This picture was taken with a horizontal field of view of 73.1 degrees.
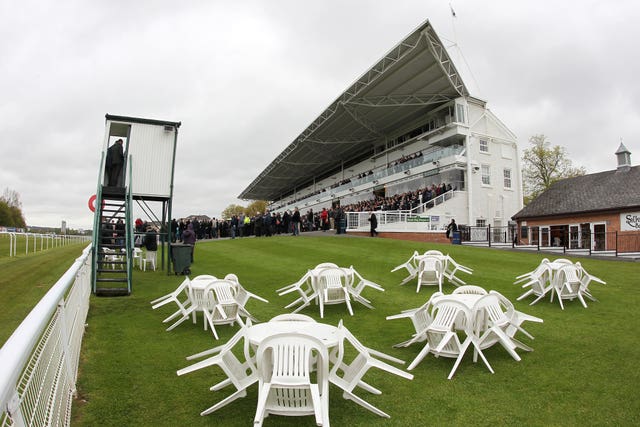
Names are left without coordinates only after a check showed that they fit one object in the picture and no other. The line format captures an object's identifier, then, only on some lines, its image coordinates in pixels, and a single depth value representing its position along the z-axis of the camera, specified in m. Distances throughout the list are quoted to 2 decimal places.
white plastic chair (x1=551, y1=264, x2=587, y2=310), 8.41
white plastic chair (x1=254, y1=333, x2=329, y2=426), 3.48
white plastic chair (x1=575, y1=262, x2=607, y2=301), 8.62
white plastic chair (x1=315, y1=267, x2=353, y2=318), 7.88
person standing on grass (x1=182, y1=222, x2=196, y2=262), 14.34
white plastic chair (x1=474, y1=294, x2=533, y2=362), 5.21
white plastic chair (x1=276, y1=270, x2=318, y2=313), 7.96
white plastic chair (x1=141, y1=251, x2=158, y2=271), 14.26
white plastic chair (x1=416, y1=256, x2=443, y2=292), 10.09
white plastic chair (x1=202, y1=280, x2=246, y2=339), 6.66
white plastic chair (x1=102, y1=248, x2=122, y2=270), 15.52
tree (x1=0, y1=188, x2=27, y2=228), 79.94
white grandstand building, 29.92
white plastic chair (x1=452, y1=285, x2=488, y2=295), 6.42
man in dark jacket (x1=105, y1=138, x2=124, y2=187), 12.27
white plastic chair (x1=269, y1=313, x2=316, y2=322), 4.61
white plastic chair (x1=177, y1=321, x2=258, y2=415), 3.95
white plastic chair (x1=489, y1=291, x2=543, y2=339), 5.73
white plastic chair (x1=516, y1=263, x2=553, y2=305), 8.59
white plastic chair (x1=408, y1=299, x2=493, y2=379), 5.08
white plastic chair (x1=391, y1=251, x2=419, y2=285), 10.49
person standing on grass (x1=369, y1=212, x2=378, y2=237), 25.17
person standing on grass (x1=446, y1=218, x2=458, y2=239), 25.50
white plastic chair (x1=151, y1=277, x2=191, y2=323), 6.92
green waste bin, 12.84
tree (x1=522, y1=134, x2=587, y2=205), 47.59
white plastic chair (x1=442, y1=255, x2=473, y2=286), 10.47
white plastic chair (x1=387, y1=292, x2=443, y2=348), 5.70
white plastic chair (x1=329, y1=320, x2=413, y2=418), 3.85
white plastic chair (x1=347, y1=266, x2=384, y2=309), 8.16
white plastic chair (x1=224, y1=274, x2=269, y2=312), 7.28
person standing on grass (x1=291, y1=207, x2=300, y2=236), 27.34
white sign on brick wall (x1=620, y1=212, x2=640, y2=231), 23.84
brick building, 24.12
